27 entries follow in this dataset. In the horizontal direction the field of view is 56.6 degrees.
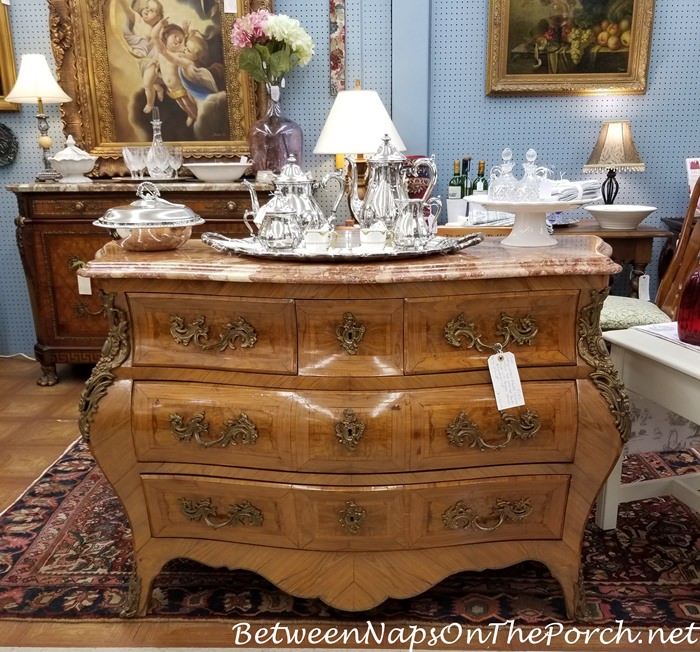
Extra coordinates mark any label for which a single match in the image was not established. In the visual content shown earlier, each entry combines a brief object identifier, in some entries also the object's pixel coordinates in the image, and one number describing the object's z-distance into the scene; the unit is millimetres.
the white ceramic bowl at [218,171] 4027
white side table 2031
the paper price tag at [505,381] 1841
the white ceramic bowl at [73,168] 4022
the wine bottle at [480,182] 4141
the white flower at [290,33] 3840
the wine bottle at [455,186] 4148
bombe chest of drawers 1814
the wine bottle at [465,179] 4243
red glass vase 2115
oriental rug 2117
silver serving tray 1867
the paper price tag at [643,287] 3486
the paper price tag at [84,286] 4031
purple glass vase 4070
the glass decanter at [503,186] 2029
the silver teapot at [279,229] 1948
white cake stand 2037
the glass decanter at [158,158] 4062
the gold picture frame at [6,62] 4281
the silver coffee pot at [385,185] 2045
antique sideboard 3922
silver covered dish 1969
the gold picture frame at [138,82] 4176
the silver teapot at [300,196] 2039
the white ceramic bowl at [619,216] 3785
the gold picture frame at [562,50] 4133
